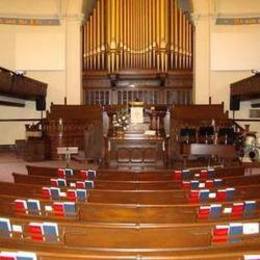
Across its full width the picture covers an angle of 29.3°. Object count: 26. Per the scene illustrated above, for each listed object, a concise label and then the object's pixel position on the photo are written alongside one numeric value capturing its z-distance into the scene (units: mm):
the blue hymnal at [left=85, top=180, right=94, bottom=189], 5531
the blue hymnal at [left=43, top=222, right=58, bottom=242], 3271
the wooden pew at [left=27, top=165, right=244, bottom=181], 6488
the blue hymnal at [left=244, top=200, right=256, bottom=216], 4090
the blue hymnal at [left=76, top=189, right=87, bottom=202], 4837
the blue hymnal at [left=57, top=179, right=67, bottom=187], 5589
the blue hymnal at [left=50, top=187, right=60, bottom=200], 4891
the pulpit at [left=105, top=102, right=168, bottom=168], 10414
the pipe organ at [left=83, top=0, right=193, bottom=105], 14891
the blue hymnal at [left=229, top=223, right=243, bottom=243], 3182
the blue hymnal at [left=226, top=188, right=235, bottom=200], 4824
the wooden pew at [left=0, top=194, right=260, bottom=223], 3912
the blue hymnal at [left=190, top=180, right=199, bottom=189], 5491
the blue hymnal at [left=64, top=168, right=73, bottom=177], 6590
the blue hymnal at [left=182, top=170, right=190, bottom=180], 6530
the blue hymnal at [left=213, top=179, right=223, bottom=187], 5652
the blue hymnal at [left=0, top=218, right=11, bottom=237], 3408
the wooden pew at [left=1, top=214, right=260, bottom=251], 3240
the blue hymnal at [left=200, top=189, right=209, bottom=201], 4801
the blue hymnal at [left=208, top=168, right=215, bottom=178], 6543
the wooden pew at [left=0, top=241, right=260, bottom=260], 2656
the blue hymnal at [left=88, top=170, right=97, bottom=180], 6494
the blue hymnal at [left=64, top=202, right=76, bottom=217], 4031
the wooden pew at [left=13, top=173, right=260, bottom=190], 5516
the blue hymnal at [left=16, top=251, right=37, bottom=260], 2578
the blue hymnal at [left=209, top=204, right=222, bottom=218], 3947
